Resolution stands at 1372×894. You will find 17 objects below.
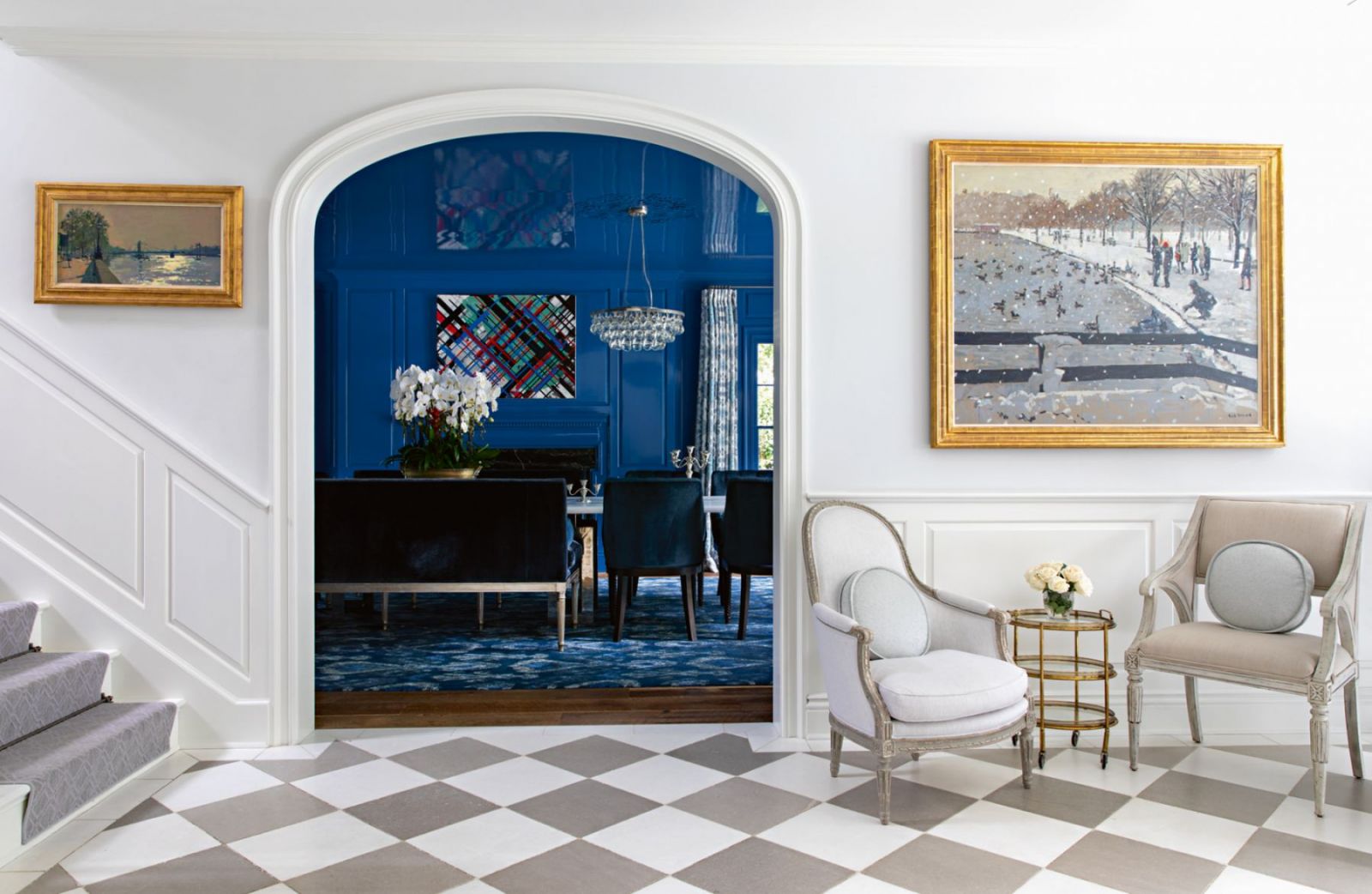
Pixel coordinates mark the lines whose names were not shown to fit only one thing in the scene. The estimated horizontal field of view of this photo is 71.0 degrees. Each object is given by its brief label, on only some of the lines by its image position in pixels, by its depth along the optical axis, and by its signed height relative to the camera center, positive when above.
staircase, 2.60 -0.91
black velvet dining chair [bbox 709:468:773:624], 5.76 -0.47
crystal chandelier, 6.97 +0.85
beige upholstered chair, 2.93 -0.63
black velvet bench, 4.58 -0.45
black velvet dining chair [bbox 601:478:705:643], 5.24 -0.47
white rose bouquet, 3.25 -0.48
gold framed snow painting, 3.64 +0.56
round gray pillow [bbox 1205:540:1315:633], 3.21 -0.49
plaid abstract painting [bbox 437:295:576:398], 8.03 +0.86
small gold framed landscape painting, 3.46 +0.72
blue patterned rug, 4.48 -1.09
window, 8.45 +0.36
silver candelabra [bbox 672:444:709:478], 7.00 -0.15
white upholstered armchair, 2.84 -0.71
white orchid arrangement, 4.62 +0.14
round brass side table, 3.24 -0.81
